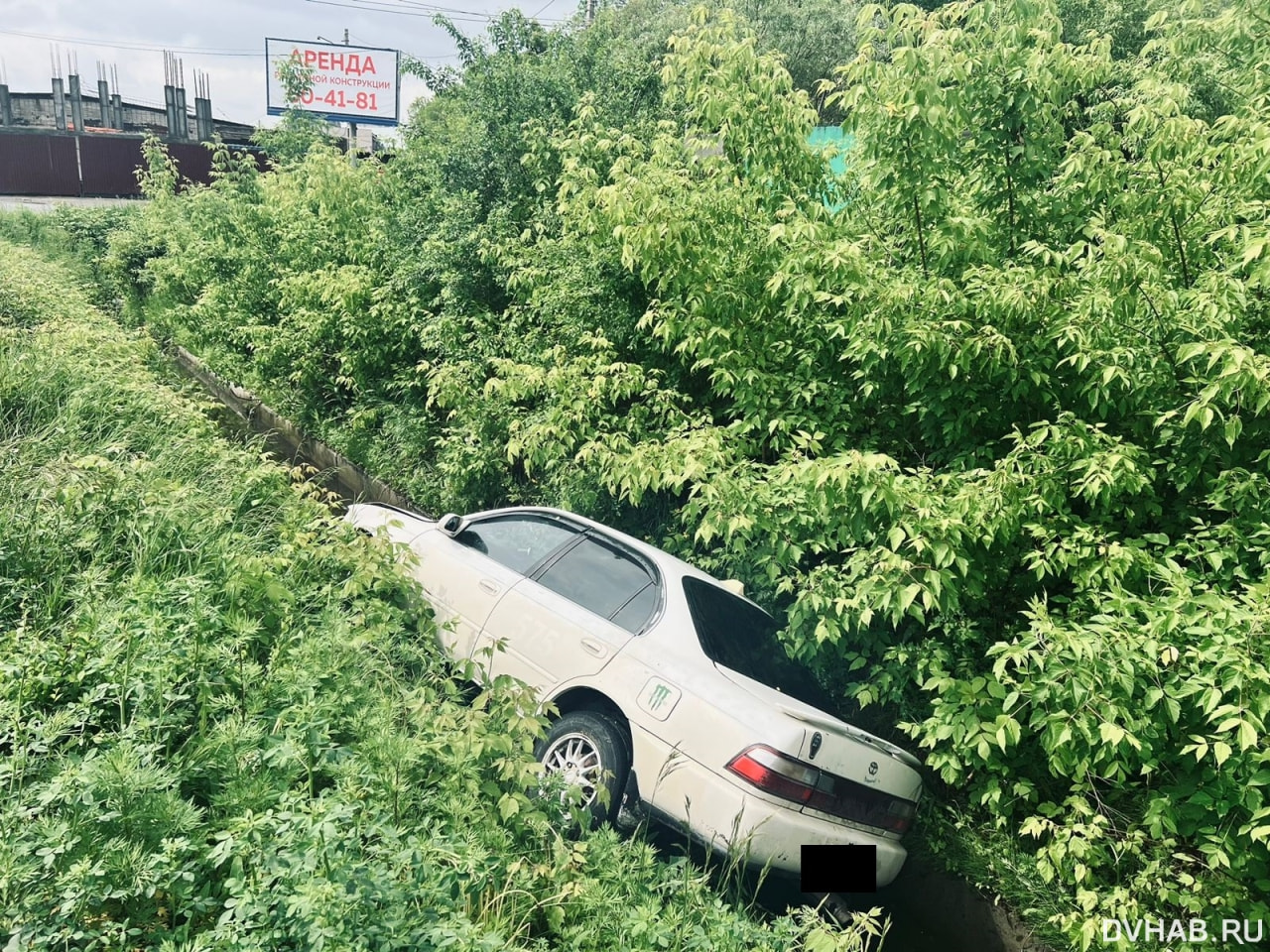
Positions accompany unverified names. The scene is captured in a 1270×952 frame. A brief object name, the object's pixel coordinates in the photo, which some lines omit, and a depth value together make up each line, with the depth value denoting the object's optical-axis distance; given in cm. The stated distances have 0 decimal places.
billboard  4088
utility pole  1291
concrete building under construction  3569
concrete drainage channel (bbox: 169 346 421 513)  1016
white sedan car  389
